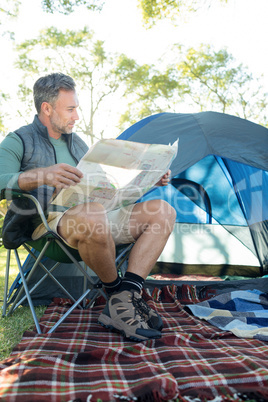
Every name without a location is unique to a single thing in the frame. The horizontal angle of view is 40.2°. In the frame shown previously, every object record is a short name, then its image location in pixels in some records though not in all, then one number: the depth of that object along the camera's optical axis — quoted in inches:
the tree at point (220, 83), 435.8
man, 57.7
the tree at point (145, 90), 436.1
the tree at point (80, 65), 417.7
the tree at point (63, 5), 226.5
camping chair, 62.4
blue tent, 90.4
